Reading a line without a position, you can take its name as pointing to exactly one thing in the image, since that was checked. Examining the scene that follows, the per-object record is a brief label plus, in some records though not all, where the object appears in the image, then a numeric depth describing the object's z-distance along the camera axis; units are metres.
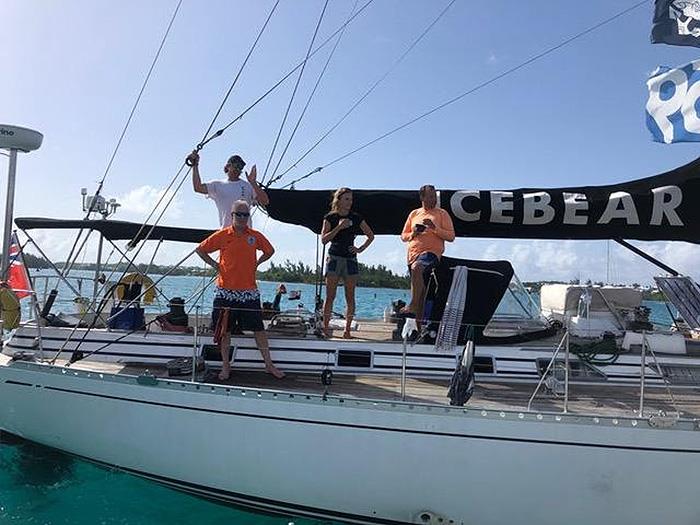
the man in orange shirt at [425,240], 5.99
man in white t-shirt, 6.37
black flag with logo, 6.96
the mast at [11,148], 6.27
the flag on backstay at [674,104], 6.54
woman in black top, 6.21
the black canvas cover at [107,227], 6.70
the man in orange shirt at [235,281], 5.46
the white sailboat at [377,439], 4.37
